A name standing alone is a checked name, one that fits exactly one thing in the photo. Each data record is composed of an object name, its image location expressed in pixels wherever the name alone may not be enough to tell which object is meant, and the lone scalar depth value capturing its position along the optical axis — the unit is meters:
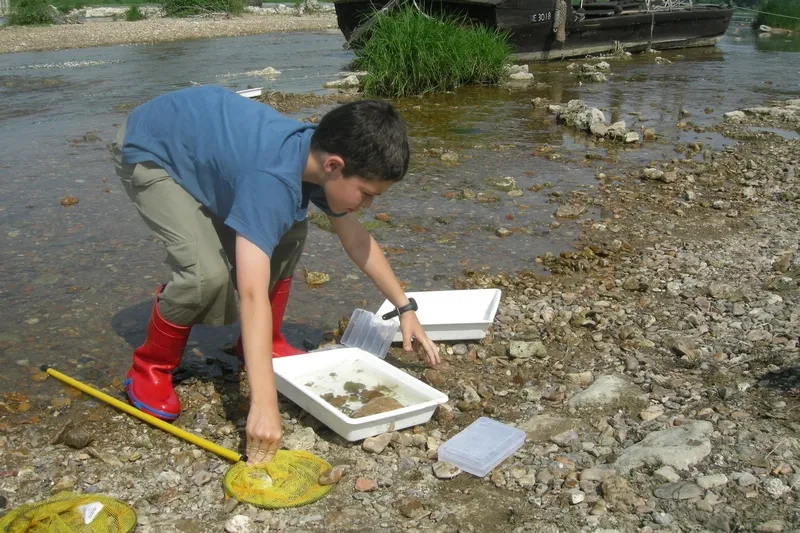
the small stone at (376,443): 2.78
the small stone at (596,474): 2.52
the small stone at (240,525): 2.35
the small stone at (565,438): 2.78
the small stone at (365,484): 2.57
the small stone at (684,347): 3.37
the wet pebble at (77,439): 2.80
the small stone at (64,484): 2.58
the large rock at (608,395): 3.06
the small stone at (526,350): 3.54
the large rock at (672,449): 2.54
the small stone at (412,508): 2.42
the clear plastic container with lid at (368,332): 3.59
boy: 2.43
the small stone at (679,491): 2.37
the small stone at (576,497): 2.42
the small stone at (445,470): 2.62
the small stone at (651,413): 2.92
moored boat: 13.91
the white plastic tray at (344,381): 2.78
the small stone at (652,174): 6.51
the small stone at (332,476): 2.57
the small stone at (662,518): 2.28
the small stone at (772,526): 2.16
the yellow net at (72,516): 2.31
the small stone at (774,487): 2.32
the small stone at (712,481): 2.40
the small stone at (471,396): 3.16
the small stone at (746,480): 2.39
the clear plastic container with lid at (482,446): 2.64
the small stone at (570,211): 5.61
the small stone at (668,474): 2.46
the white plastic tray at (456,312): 3.61
